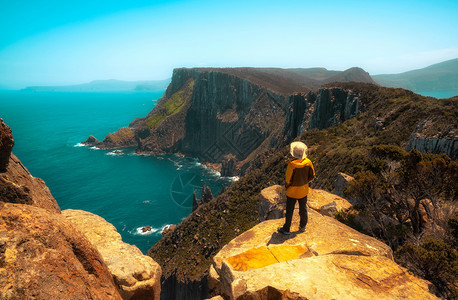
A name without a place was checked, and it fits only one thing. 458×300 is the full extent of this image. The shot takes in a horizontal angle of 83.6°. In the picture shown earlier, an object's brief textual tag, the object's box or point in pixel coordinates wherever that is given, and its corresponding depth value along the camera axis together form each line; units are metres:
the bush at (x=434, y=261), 11.40
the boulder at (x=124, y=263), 9.80
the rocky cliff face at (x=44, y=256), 6.17
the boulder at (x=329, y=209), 17.61
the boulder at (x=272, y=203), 21.37
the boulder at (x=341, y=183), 26.02
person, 11.69
